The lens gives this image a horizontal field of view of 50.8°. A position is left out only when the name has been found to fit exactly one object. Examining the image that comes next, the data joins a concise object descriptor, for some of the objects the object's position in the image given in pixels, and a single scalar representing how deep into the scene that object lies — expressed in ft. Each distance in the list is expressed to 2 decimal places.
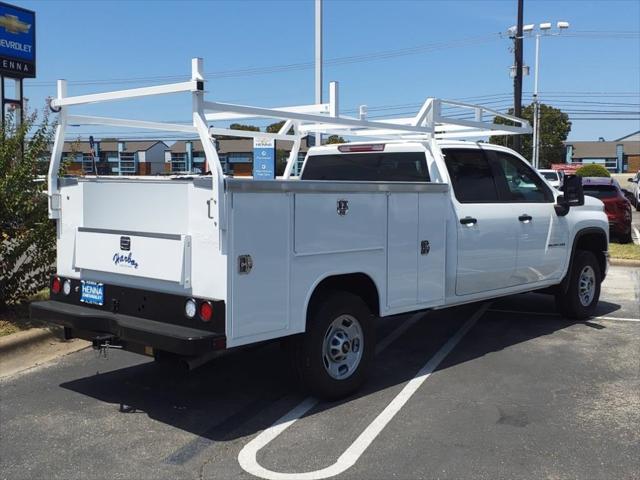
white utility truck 14.64
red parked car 51.67
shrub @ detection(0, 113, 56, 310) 23.03
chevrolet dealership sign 32.40
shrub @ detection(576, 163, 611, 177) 193.17
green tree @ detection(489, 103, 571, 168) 241.55
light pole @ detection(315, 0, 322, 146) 48.65
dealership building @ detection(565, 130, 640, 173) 348.79
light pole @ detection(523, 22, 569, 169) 106.60
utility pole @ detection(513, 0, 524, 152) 85.15
